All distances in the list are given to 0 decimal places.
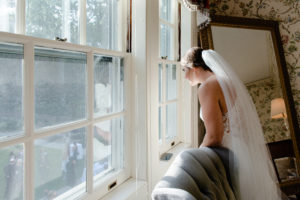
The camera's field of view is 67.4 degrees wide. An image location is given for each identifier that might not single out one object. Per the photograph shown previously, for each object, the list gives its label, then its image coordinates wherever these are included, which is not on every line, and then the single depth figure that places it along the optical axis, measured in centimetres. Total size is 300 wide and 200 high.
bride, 123
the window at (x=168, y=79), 181
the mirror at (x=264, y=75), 229
